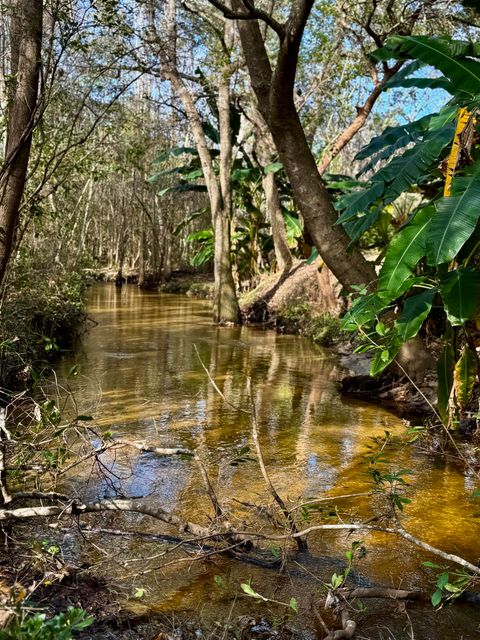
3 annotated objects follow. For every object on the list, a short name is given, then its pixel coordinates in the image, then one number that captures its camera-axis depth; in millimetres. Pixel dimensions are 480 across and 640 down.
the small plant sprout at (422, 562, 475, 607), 2666
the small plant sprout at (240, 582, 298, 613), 2555
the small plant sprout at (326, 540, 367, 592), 2766
